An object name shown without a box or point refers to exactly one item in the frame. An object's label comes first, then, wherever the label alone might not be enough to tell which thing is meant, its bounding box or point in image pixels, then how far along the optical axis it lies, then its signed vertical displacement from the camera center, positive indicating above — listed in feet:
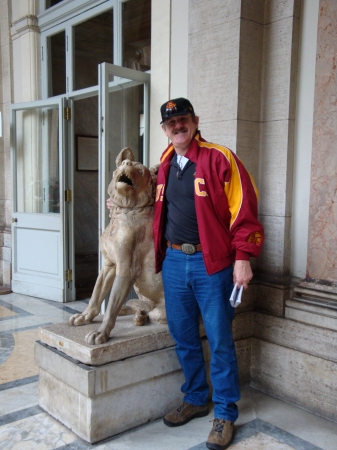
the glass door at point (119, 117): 12.86 +1.86
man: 7.79 -0.98
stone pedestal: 8.01 -3.49
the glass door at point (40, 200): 18.20 -0.81
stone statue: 8.40 -1.19
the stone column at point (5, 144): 20.61 +1.63
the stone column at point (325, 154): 9.43 +0.63
